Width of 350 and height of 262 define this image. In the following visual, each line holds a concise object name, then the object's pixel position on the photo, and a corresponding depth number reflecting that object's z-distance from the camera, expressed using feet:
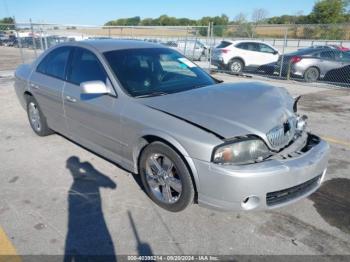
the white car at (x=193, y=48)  55.98
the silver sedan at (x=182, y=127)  8.71
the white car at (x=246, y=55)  45.44
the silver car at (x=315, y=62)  38.32
